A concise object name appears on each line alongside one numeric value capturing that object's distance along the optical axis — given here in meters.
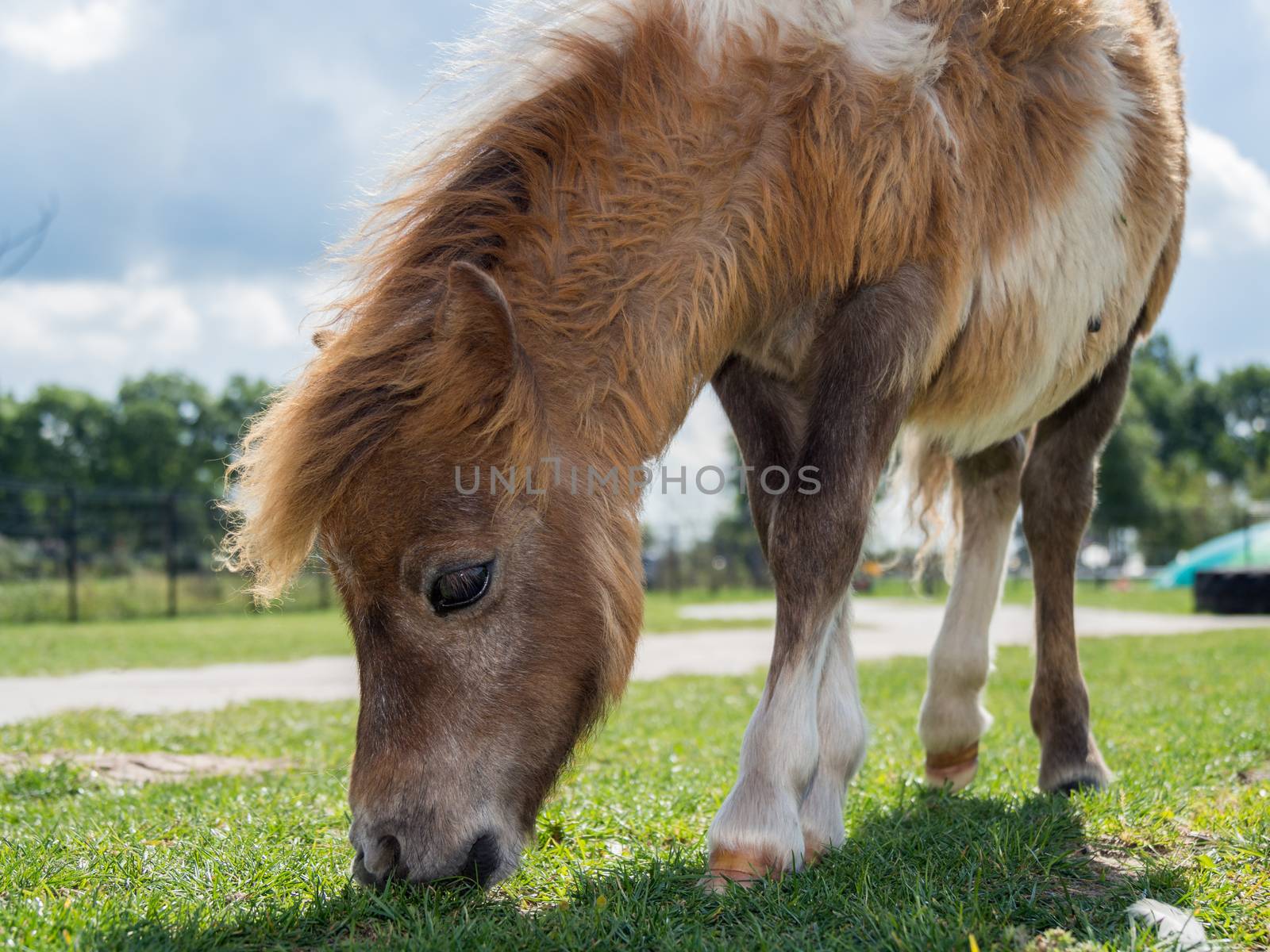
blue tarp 27.06
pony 2.17
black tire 16.19
